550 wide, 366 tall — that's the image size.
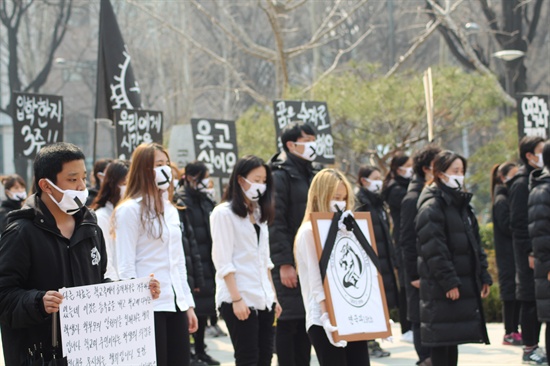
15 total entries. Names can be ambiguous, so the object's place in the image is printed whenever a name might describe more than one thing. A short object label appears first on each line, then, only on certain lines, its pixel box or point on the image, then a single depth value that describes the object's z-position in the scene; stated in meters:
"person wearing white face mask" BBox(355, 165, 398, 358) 17.12
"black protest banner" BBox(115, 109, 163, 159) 19.87
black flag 20.15
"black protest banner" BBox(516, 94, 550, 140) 22.12
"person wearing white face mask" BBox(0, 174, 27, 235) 19.54
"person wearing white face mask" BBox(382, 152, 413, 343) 18.36
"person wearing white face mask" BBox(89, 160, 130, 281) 12.96
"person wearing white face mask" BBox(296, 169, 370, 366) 10.91
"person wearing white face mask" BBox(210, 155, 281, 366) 11.63
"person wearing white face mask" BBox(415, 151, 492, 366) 12.72
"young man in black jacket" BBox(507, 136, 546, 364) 16.16
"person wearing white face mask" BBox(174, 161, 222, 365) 17.31
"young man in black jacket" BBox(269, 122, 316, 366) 13.12
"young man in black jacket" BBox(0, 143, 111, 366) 7.65
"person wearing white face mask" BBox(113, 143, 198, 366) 10.40
